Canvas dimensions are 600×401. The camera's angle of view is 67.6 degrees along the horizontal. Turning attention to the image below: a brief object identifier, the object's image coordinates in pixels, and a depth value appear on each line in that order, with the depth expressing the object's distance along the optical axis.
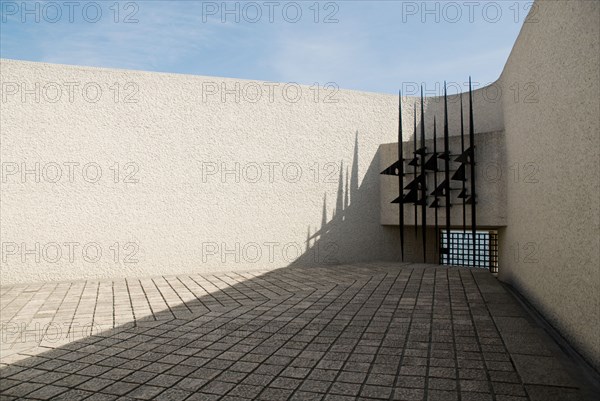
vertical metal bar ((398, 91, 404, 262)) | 8.77
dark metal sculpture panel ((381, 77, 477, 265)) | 8.34
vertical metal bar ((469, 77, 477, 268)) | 7.26
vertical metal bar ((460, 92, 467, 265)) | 8.27
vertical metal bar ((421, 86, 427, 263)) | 8.40
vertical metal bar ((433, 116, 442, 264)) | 8.79
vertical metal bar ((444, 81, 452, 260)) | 7.83
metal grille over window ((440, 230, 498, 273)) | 11.27
